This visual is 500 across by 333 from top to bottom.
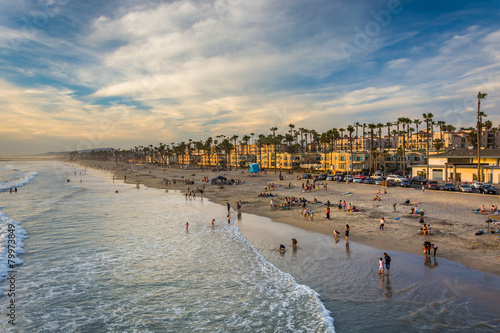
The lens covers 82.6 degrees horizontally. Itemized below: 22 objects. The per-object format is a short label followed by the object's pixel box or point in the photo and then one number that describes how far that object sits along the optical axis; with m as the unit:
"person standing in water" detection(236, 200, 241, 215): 35.27
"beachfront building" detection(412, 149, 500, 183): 52.19
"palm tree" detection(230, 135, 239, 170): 163.14
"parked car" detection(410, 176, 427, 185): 55.59
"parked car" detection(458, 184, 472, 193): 42.69
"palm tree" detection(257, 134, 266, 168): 133.55
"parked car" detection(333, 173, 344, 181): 64.38
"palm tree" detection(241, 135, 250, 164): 153.77
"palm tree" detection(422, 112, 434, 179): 83.25
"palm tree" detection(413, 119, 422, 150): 112.00
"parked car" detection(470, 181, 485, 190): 44.10
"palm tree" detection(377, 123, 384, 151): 93.53
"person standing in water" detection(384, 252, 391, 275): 16.12
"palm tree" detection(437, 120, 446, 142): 115.21
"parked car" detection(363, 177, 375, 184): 59.22
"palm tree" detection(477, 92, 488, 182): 49.88
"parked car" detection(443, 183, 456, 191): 44.15
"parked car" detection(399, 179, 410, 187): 50.95
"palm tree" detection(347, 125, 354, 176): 98.44
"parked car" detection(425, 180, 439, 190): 45.53
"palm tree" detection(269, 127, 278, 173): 120.78
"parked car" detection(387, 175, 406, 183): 52.78
